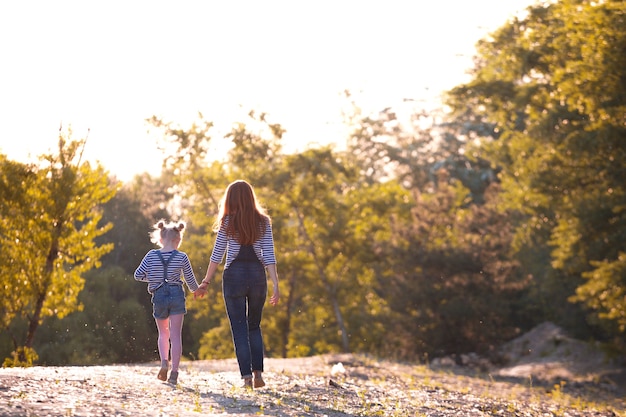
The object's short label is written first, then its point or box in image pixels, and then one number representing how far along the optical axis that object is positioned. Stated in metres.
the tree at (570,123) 21.17
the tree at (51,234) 19.36
